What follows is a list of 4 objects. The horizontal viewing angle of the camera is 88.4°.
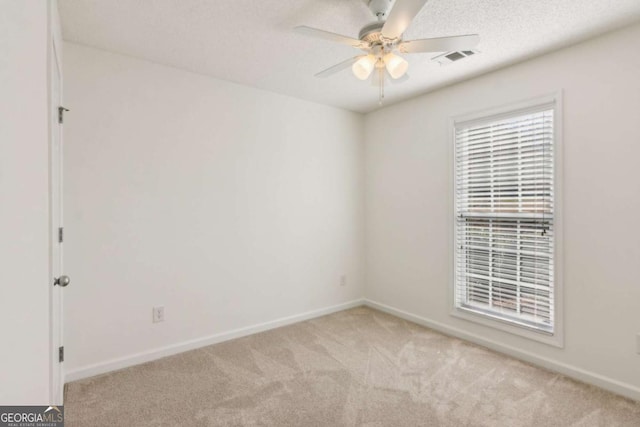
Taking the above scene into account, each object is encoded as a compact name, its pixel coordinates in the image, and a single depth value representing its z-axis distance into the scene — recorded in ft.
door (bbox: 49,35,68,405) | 4.99
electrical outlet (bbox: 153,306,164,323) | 9.09
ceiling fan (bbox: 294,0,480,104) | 5.20
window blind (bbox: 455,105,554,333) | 8.65
